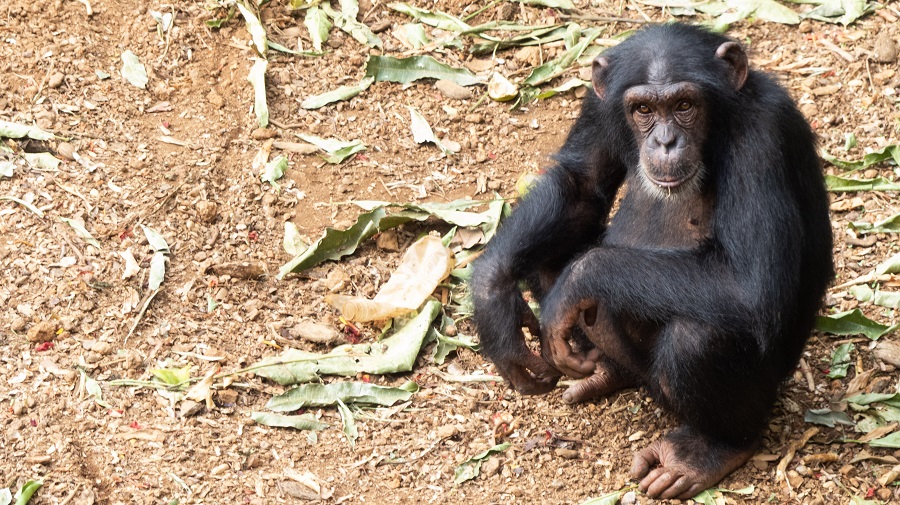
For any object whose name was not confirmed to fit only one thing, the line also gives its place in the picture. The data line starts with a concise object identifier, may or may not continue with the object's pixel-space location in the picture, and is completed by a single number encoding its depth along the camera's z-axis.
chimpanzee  11.84
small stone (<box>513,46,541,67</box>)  19.36
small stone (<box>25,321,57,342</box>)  14.66
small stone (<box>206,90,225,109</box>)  18.36
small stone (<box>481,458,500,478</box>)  13.19
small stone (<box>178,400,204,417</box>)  13.87
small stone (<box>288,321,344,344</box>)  15.11
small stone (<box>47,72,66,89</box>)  18.17
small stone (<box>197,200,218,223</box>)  16.55
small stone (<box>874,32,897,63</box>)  18.39
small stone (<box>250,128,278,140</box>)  17.94
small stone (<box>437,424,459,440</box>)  13.68
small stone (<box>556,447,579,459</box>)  13.36
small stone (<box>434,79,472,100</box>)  18.78
